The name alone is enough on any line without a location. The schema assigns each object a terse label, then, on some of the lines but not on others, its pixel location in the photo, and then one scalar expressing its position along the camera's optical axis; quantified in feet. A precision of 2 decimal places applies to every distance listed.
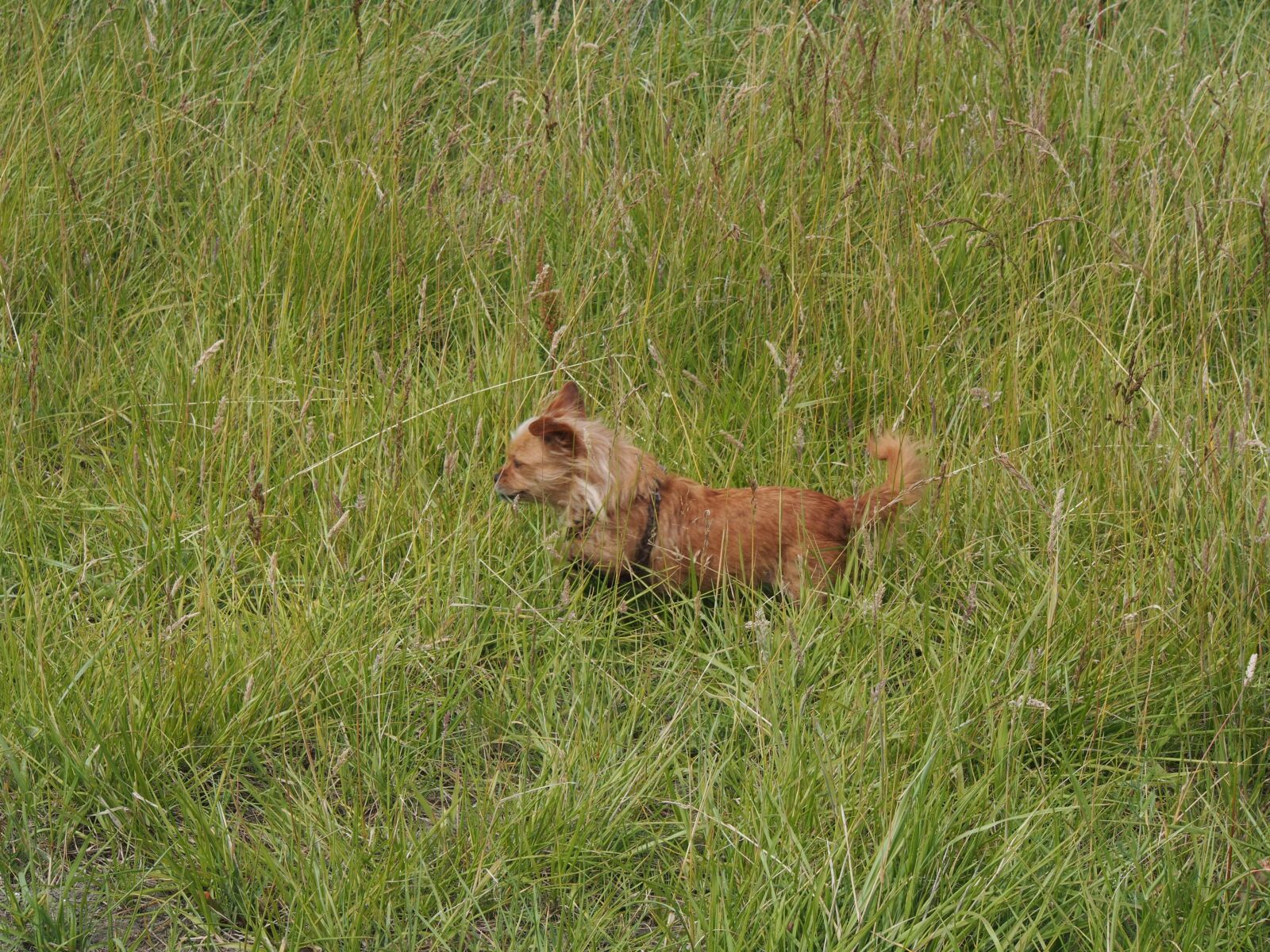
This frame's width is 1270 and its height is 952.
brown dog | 21.95
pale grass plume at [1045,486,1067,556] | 16.35
